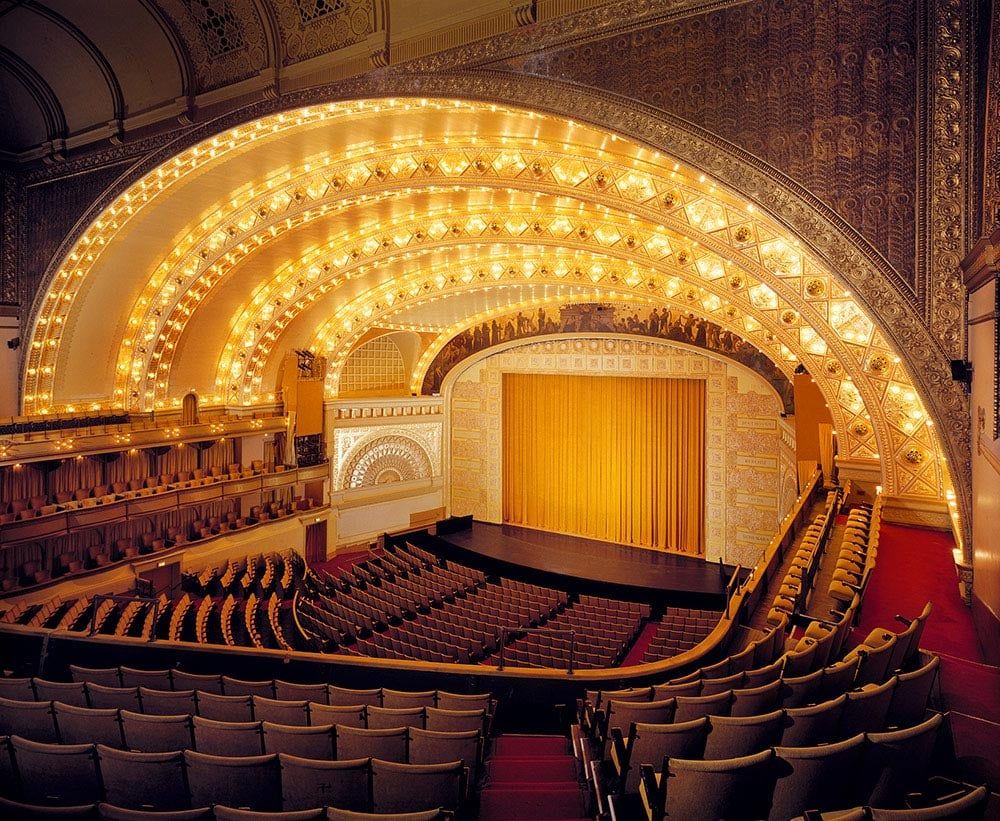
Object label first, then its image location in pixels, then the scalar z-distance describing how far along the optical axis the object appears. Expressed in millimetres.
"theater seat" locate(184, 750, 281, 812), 3191
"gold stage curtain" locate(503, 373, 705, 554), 17828
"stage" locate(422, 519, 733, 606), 14539
